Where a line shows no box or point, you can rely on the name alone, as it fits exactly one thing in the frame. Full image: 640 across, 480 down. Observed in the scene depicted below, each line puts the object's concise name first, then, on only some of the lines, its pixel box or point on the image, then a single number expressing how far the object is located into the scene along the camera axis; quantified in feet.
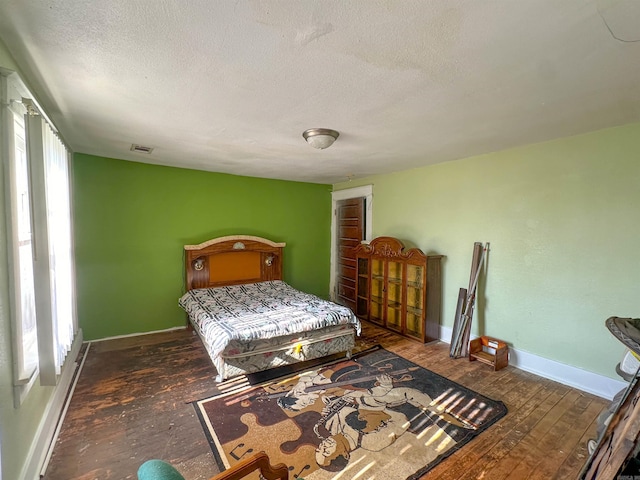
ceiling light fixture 7.66
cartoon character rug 5.70
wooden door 15.88
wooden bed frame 8.75
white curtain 6.16
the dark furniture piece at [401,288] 11.44
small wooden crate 9.32
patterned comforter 8.66
